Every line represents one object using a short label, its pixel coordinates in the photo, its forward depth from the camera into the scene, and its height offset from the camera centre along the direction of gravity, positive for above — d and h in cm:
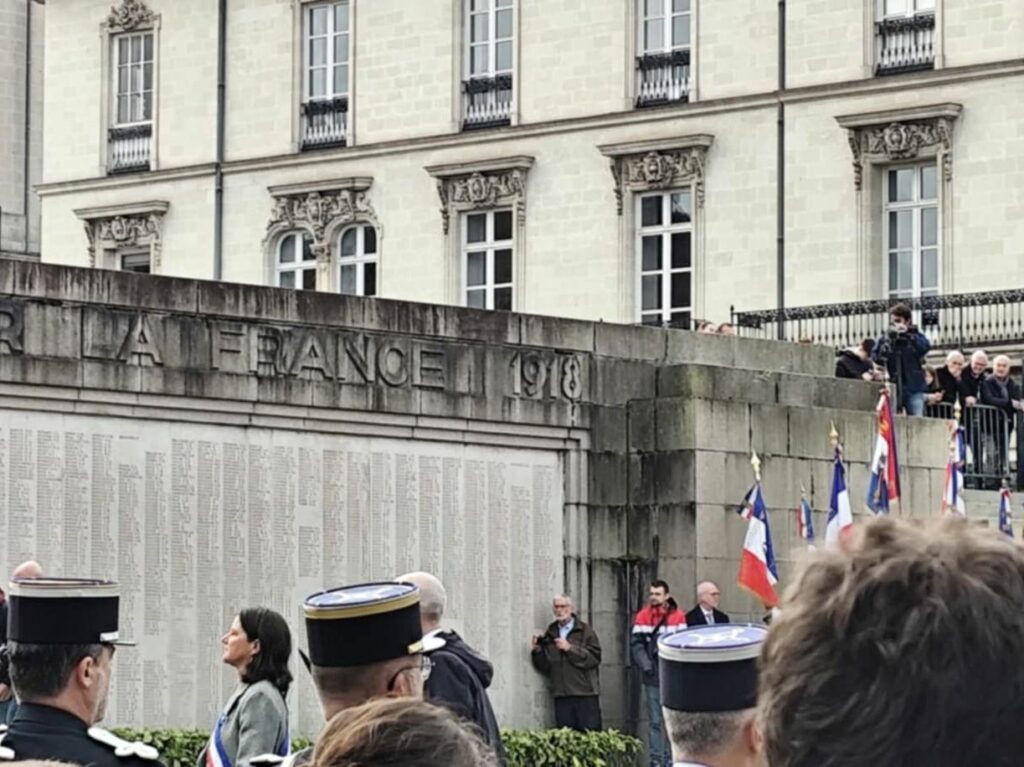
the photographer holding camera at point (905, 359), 2738 +88
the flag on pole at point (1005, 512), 2464 -52
